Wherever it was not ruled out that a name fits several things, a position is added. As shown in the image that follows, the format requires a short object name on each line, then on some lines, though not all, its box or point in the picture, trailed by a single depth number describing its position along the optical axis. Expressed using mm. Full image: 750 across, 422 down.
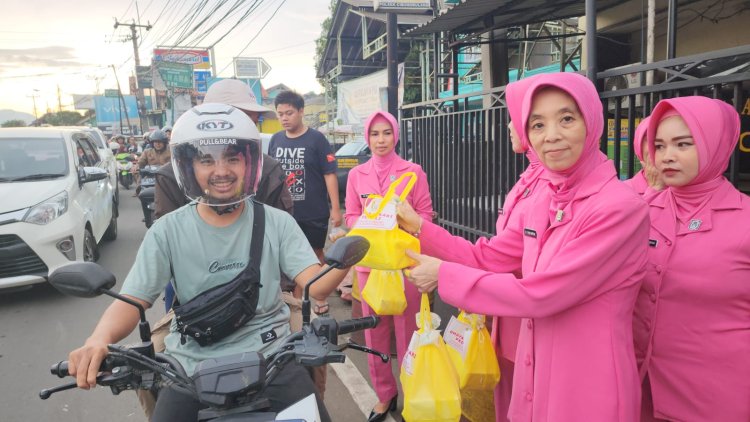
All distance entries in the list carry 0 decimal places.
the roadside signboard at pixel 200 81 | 33312
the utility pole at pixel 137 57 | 34781
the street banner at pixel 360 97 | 16141
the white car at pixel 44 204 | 5387
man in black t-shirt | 4488
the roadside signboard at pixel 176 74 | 28844
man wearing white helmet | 2047
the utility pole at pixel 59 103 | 75519
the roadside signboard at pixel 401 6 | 6873
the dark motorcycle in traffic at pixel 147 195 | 4637
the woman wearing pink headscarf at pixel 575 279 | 1588
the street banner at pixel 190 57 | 35616
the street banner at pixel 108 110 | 64188
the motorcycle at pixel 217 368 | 1524
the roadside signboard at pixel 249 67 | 39312
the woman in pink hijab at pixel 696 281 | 1793
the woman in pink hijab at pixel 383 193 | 3340
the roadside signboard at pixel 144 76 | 35406
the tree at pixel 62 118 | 67825
